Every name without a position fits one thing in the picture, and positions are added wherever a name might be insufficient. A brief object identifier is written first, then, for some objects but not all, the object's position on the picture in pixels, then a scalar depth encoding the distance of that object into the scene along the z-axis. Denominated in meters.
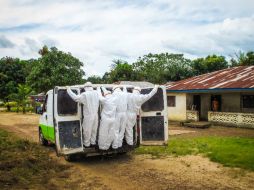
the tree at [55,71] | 20.19
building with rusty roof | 12.36
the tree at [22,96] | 23.28
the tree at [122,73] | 28.92
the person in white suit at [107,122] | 5.54
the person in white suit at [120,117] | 5.63
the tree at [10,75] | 28.17
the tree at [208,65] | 27.75
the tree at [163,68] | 27.71
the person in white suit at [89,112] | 5.42
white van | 5.44
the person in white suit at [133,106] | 5.67
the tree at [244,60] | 24.86
